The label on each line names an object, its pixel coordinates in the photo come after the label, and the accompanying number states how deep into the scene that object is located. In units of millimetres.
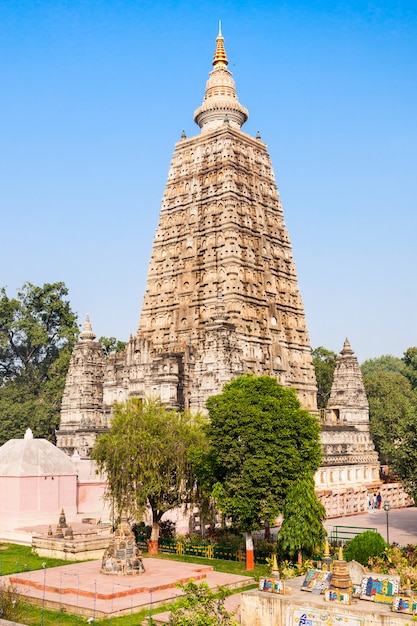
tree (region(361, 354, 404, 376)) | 129738
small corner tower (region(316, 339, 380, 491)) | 54531
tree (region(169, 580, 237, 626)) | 14305
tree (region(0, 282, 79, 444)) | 74562
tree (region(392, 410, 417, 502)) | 30844
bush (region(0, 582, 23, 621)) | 17688
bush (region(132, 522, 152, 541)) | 31234
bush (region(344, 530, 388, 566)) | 23844
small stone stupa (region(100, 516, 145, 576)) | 24219
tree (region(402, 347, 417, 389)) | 93250
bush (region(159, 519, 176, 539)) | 31311
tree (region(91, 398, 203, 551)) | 29281
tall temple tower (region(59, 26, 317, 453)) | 53594
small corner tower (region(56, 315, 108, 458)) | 59094
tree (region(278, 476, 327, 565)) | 24516
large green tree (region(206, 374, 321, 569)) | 25672
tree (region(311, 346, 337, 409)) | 81562
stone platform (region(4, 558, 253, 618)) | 20453
